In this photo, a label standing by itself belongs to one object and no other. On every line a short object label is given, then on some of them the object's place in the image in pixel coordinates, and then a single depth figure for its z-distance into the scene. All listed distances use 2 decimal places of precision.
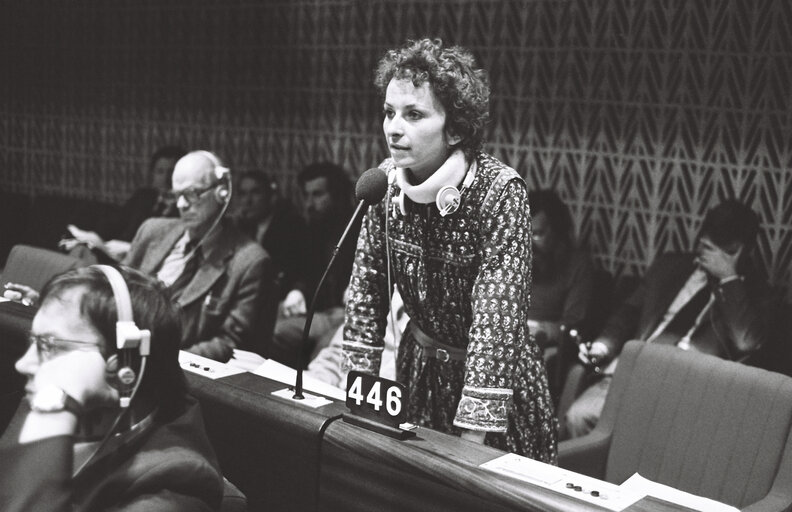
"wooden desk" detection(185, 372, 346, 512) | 4.18
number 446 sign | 3.94
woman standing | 4.44
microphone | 4.25
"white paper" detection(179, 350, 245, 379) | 4.70
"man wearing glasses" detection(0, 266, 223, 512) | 3.00
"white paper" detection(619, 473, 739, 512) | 3.59
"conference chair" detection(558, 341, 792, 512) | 5.39
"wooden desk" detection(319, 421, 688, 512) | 3.52
